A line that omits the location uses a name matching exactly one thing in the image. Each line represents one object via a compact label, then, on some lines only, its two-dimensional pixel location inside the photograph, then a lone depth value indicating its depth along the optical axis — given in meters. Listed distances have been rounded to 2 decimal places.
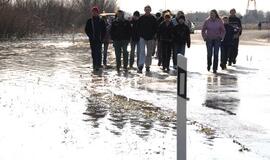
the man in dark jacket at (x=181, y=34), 18.88
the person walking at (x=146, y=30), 18.89
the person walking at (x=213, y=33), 18.81
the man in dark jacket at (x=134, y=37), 19.58
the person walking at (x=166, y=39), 19.05
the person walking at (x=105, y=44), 20.83
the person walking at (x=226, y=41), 20.31
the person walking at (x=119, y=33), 19.34
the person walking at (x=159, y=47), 20.91
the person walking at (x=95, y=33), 19.66
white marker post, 6.38
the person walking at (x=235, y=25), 21.06
